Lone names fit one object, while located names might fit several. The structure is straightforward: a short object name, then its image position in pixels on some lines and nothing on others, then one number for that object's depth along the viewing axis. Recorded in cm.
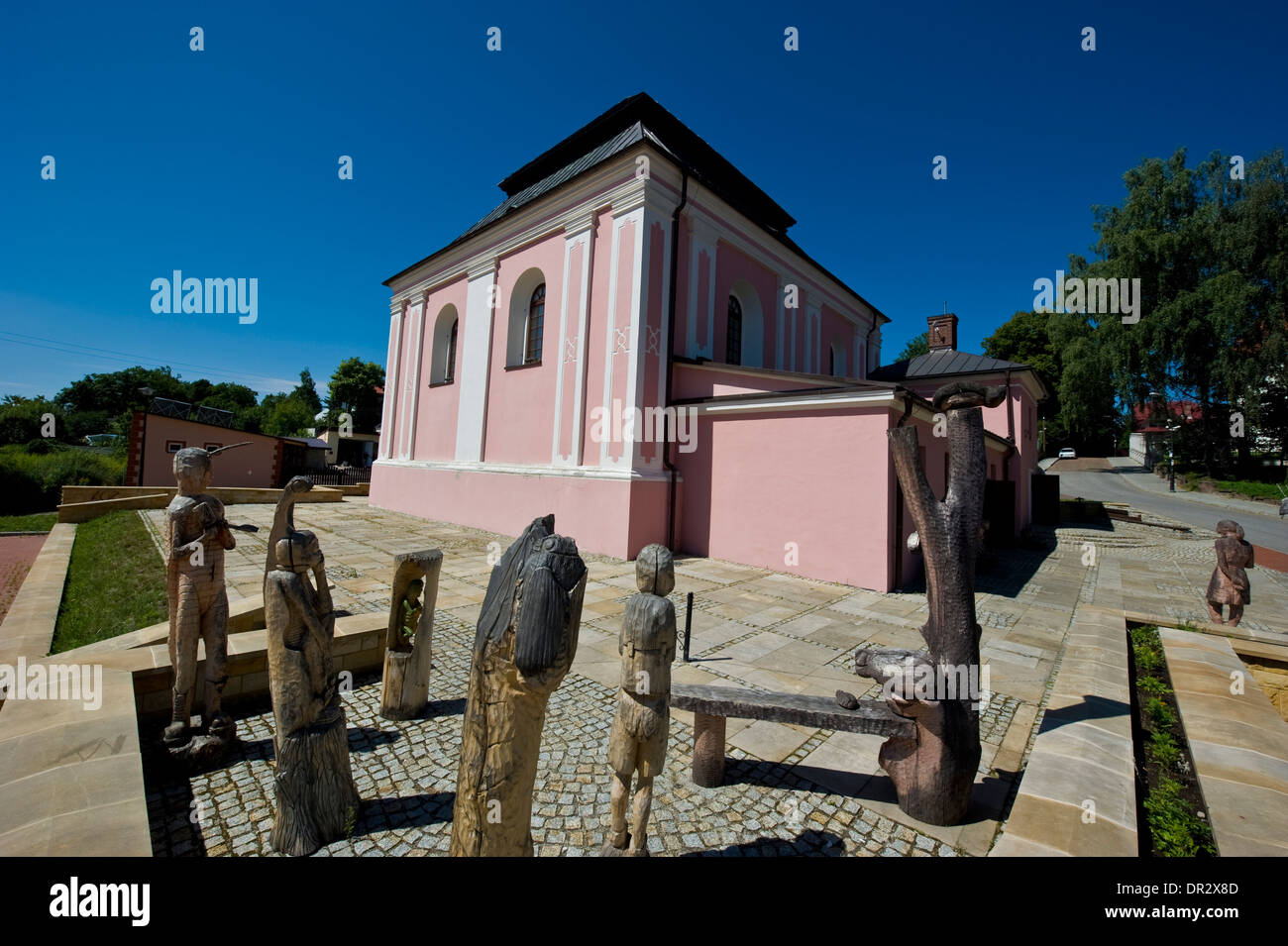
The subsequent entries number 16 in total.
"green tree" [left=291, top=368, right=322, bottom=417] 5722
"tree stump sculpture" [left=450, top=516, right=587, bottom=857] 172
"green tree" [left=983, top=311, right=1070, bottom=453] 3397
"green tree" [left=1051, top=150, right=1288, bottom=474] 2338
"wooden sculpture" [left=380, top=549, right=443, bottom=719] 378
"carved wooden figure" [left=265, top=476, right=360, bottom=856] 241
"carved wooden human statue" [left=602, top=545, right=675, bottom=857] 226
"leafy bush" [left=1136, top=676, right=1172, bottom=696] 418
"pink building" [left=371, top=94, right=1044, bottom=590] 893
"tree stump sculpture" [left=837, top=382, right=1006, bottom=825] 268
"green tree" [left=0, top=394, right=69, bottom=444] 2975
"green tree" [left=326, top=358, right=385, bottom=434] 4331
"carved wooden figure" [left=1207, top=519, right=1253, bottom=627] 538
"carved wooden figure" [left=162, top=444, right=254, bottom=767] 301
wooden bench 278
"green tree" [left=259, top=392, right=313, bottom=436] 4978
